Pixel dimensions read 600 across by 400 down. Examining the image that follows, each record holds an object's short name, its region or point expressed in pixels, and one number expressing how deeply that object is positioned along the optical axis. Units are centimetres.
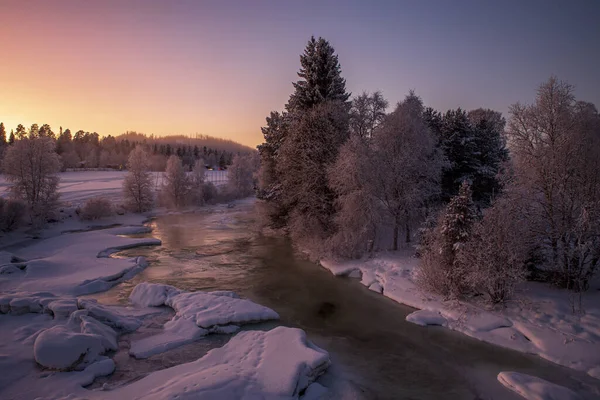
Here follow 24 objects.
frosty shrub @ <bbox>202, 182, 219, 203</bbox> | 6256
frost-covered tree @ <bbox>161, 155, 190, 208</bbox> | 5584
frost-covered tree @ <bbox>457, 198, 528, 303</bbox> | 1430
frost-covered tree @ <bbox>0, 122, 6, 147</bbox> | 10148
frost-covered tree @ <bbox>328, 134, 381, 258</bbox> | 2305
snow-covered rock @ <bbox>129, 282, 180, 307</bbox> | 1658
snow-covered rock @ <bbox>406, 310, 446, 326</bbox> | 1509
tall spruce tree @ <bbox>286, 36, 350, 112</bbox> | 2816
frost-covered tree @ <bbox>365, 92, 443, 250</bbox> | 2350
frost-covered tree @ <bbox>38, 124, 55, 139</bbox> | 10924
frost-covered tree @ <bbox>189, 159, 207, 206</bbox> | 5888
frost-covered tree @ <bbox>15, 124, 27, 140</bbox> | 9954
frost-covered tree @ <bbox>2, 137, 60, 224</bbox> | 3519
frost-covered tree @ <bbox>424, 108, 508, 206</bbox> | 2806
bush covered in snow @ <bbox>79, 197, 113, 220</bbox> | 4078
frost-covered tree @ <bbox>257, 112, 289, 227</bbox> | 3161
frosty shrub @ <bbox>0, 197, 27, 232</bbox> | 3089
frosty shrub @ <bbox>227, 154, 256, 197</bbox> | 7225
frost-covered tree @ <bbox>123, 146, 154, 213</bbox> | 5034
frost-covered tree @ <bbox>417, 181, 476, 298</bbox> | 1595
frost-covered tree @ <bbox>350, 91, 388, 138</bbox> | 2903
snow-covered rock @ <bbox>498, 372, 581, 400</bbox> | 983
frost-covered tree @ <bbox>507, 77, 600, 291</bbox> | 1466
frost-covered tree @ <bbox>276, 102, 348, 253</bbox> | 2709
